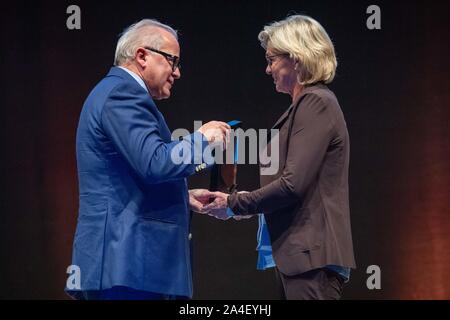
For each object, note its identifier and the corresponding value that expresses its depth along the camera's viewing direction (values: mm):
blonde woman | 3416
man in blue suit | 3285
